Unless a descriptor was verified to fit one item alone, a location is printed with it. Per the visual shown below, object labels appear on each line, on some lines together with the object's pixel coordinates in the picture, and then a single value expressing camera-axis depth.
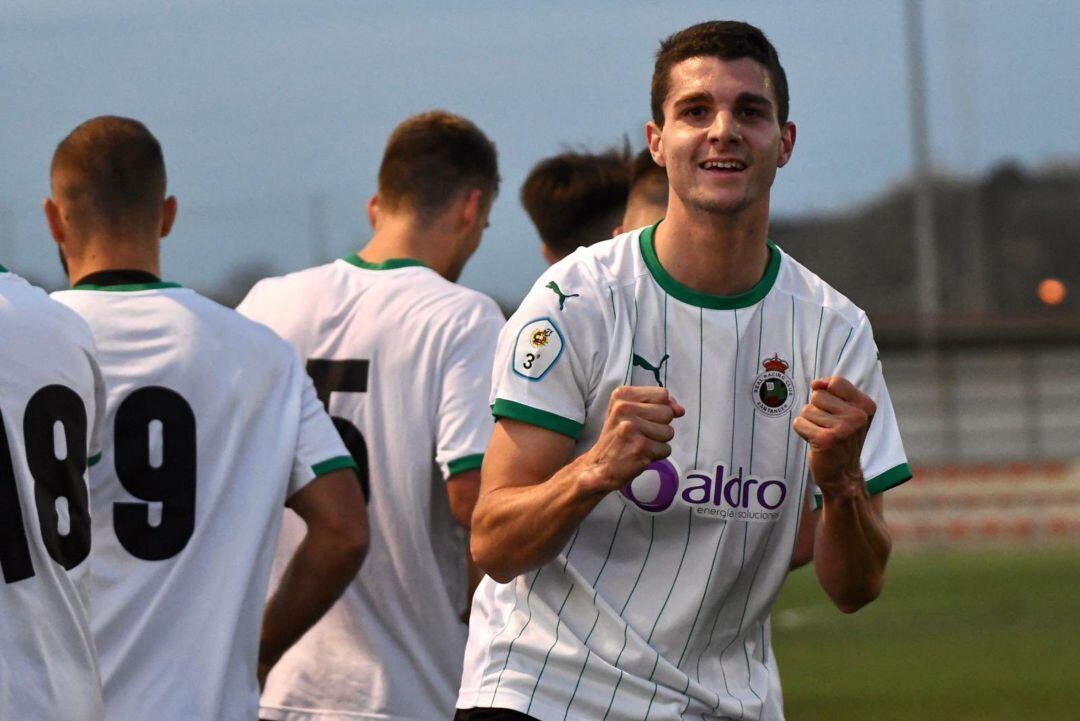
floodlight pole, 71.75
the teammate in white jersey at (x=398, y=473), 10.85
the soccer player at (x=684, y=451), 7.72
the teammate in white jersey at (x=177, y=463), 9.21
